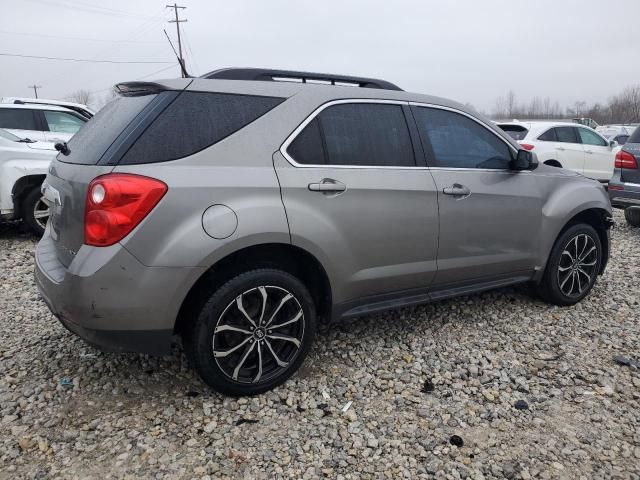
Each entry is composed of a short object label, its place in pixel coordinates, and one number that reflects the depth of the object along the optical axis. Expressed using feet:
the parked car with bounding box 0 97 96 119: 32.07
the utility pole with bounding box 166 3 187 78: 131.44
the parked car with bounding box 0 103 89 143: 25.27
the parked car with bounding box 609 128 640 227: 22.31
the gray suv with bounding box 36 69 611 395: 7.83
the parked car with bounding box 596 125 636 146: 64.99
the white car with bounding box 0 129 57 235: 19.44
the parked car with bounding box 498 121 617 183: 32.09
